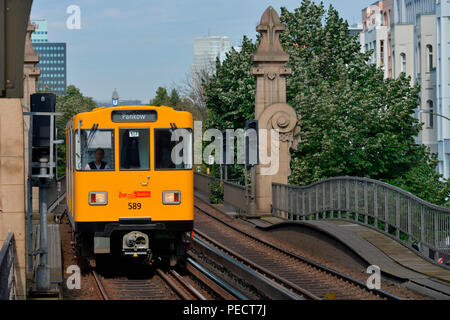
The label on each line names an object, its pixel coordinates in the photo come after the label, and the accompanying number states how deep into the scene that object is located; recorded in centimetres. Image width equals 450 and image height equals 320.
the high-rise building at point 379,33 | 7112
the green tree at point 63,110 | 7012
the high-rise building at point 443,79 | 5272
